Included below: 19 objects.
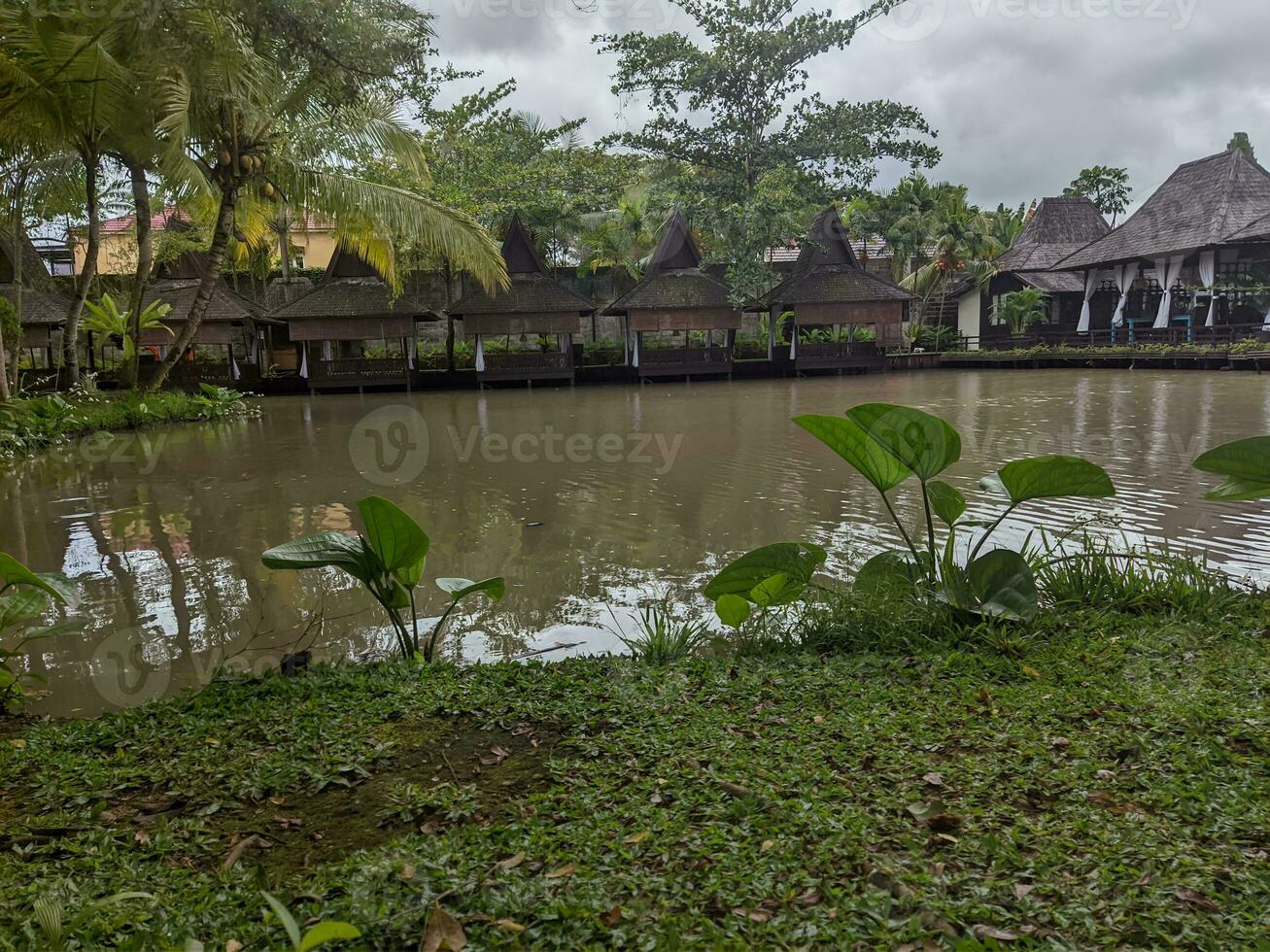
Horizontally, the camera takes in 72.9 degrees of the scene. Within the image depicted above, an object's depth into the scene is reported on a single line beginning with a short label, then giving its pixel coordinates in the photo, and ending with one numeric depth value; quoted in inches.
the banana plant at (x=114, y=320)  684.7
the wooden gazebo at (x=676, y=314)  919.0
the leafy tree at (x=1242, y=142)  1258.6
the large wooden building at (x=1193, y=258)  907.4
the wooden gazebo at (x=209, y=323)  858.1
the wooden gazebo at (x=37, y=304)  851.4
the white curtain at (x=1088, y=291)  1077.1
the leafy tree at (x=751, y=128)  888.3
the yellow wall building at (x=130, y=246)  973.8
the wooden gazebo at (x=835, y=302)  935.7
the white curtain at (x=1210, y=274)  927.0
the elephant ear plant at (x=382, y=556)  100.3
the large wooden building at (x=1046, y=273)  1125.1
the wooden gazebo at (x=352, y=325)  866.8
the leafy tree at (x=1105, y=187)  1488.7
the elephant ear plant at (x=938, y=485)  110.3
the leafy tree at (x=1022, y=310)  1078.4
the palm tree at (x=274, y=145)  441.1
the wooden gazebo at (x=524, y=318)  893.8
